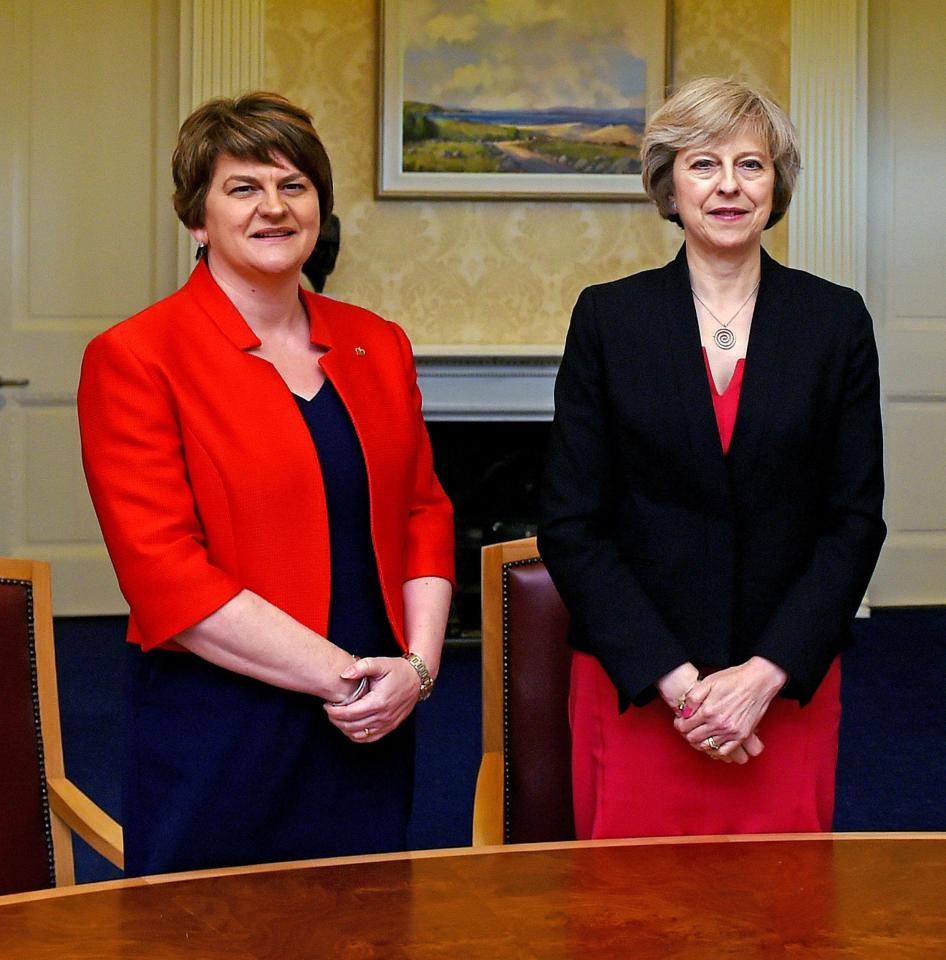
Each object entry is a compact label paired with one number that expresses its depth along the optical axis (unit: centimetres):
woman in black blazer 182
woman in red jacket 172
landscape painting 581
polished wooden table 122
